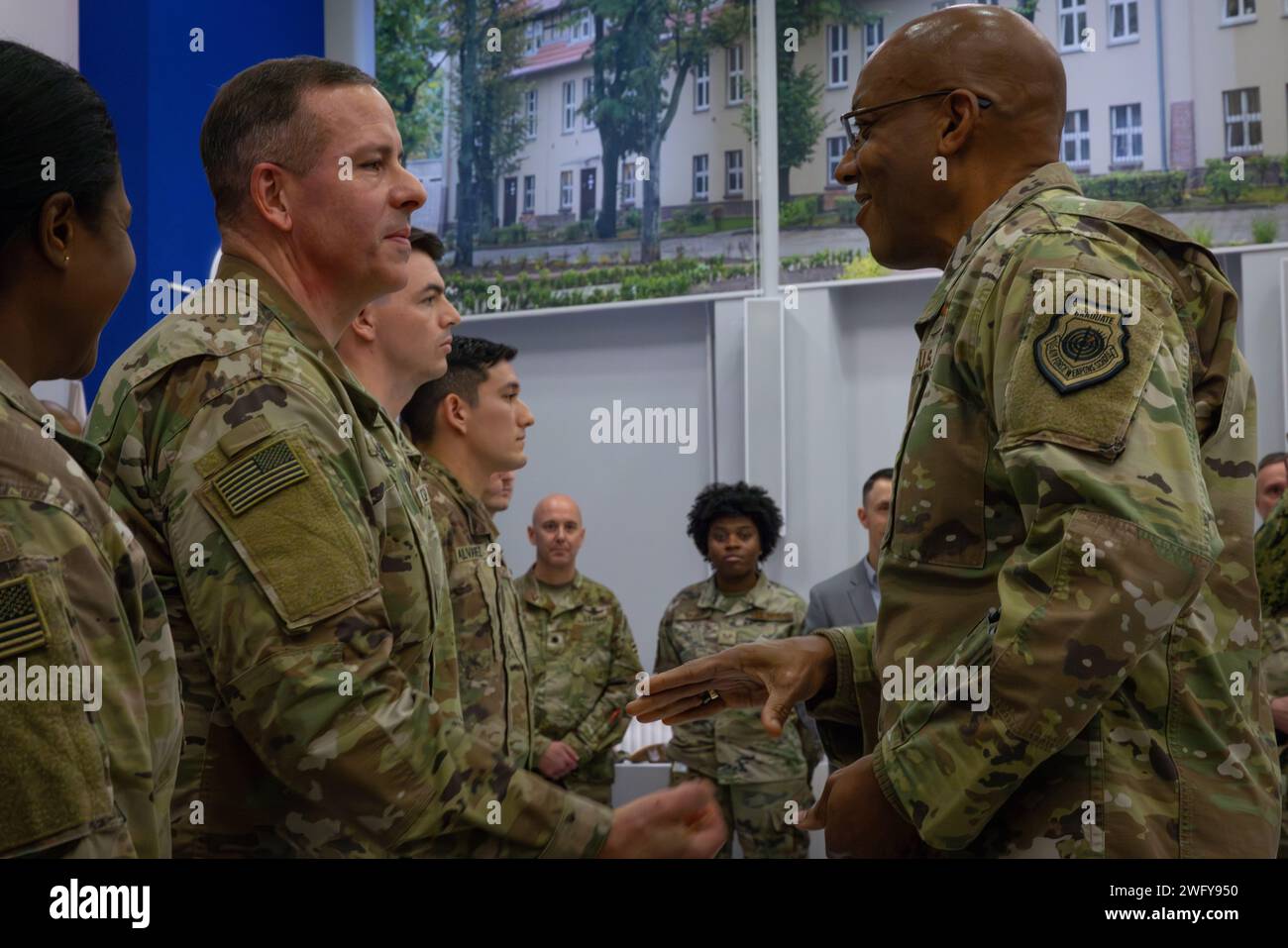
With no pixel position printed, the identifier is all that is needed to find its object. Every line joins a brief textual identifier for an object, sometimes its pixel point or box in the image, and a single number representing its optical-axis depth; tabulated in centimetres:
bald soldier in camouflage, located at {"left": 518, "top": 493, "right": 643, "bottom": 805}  558
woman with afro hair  541
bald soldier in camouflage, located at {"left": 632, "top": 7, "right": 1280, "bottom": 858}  148
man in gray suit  557
